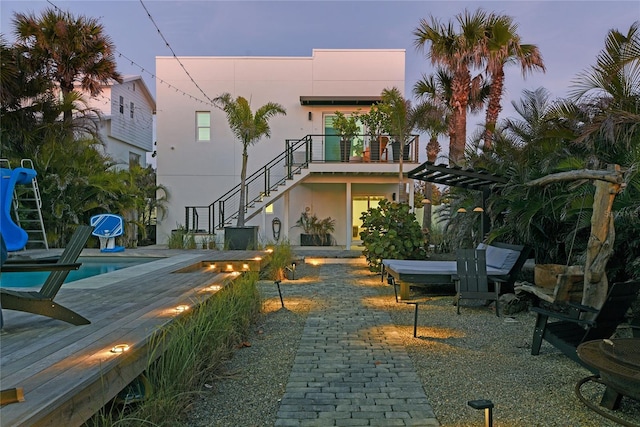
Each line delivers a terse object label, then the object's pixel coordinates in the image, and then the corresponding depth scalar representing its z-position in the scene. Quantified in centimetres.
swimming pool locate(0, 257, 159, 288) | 809
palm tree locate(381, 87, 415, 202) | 1352
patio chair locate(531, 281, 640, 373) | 386
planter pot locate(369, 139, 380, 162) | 1575
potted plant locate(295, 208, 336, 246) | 1698
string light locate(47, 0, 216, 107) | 1691
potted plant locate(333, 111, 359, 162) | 1545
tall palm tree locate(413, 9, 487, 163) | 1312
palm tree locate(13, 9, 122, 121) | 1312
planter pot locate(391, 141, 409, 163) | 1573
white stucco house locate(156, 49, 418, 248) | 1692
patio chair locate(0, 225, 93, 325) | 363
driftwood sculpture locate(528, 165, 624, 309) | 457
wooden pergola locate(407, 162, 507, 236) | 820
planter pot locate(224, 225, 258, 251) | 1294
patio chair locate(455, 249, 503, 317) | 663
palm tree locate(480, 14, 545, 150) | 1293
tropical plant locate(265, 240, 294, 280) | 953
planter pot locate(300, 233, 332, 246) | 1692
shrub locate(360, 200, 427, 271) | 971
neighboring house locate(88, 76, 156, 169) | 1873
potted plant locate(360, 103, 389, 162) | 1528
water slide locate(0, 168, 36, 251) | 997
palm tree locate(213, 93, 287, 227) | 1370
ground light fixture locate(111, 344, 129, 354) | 293
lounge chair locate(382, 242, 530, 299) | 699
